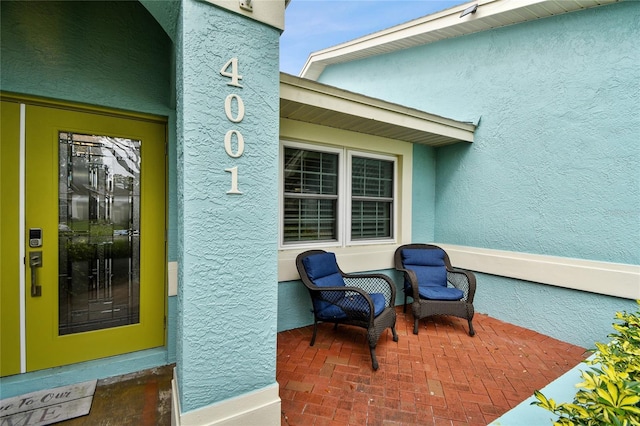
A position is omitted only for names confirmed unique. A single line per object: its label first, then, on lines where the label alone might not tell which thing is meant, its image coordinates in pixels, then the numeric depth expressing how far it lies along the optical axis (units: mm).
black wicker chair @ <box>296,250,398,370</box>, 3090
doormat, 2184
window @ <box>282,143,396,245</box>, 4023
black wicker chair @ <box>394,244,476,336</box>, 3869
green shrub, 937
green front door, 2484
